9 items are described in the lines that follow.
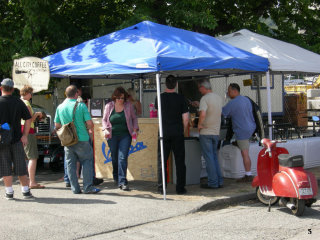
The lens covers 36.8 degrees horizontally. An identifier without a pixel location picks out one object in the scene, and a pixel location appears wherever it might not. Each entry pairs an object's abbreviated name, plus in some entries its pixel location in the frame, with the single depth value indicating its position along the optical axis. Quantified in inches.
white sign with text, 341.1
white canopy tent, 401.1
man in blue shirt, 364.2
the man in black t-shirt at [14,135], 291.4
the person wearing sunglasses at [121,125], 329.4
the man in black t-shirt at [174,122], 317.4
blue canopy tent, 313.7
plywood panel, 354.0
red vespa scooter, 260.5
